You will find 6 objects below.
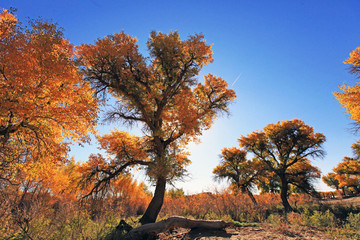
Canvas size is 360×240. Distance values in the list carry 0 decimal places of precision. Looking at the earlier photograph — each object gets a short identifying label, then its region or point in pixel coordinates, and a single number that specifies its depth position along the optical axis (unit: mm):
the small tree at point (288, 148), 19656
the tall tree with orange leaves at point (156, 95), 10242
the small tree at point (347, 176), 35556
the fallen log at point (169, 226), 6512
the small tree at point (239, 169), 23062
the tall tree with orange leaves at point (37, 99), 8516
